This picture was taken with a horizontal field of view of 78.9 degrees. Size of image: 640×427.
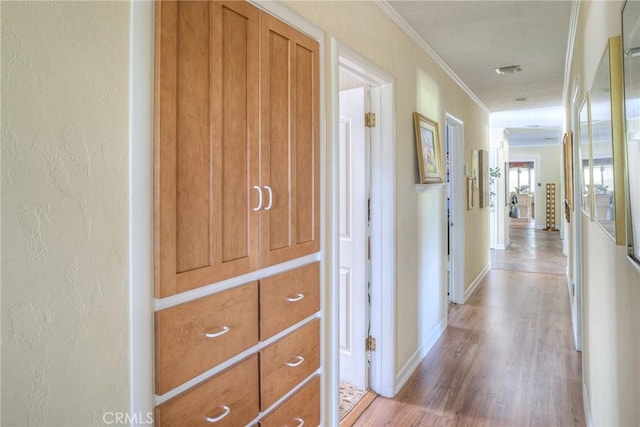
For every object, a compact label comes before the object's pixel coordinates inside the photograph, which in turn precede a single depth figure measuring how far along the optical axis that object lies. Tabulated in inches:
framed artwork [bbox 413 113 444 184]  113.2
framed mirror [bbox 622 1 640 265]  32.4
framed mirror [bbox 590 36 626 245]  40.0
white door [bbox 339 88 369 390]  98.7
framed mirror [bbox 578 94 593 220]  66.6
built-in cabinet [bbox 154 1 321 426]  41.6
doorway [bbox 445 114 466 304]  173.2
